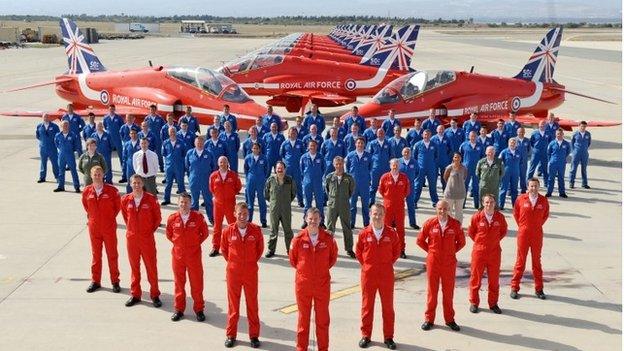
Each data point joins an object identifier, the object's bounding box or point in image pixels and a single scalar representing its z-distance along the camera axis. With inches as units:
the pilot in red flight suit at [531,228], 311.3
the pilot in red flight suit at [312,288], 254.7
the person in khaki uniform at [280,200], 366.9
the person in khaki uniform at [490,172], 432.8
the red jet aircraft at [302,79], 870.4
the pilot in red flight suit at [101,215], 310.8
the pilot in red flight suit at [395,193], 371.2
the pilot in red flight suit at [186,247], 282.0
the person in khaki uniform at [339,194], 364.8
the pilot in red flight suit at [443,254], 279.9
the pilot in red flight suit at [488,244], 293.7
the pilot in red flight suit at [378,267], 264.5
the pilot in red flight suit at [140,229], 296.7
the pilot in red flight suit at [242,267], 264.1
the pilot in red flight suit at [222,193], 376.2
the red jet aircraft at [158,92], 655.8
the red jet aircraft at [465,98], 671.1
